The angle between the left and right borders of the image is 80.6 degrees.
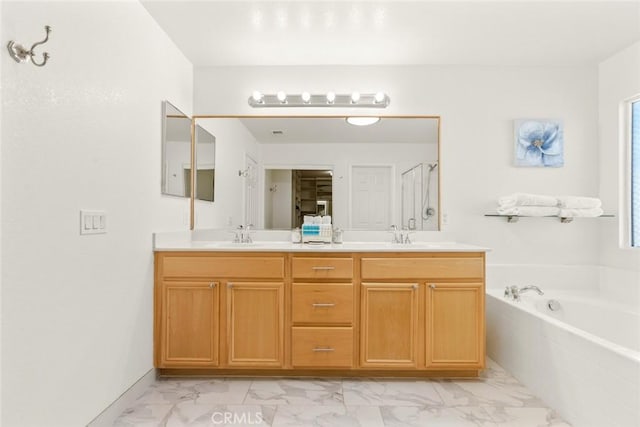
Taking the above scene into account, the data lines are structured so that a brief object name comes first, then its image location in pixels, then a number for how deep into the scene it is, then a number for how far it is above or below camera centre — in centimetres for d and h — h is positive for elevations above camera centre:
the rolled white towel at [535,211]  274 +3
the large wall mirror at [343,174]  289 +31
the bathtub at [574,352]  163 -74
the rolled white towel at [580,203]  272 +9
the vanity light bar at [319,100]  286 +87
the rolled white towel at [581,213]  271 +2
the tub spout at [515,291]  262 -53
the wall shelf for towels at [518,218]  284 -2
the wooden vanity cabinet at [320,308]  228 -57
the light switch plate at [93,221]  162 -3
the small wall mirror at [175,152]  243 +43
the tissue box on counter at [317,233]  273 -13
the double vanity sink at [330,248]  231 -21
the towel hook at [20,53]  125 +54
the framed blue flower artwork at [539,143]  291 +56
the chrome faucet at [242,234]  284 -15
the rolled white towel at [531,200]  273 +11
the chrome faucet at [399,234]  285 -14
